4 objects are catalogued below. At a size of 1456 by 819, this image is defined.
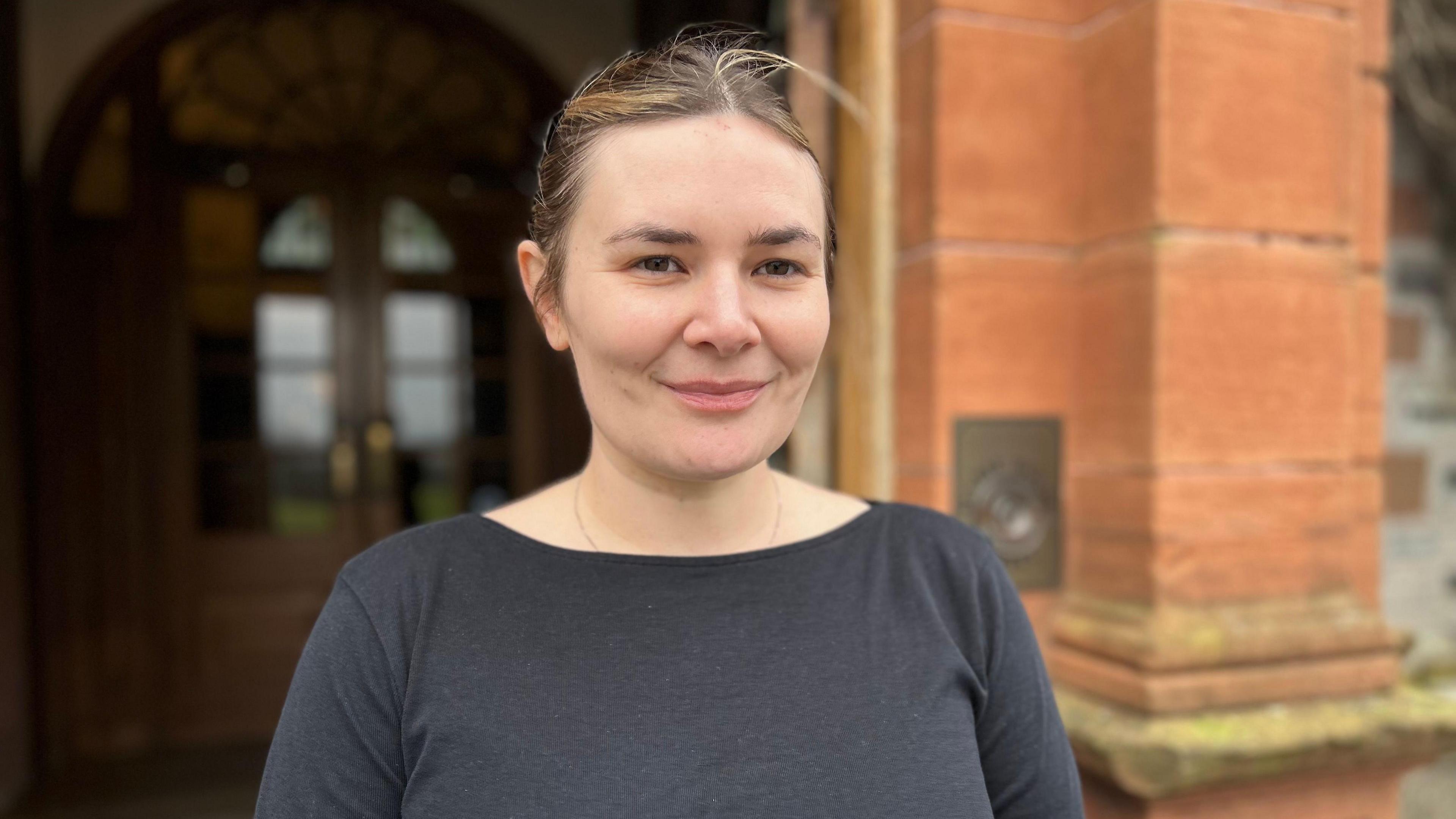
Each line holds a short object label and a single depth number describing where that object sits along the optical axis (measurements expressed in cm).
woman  85
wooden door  411
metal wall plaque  172
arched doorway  386
